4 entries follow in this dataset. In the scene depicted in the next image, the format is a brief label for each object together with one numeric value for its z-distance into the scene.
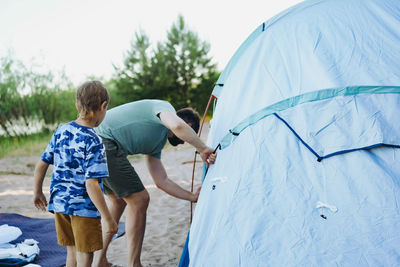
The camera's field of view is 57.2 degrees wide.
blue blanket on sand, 3.09
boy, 1.95
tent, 1.78
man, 2.61
